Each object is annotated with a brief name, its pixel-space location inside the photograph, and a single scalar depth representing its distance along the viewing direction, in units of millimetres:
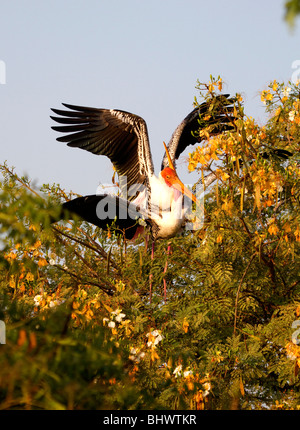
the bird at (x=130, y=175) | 12594
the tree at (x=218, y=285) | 8133
